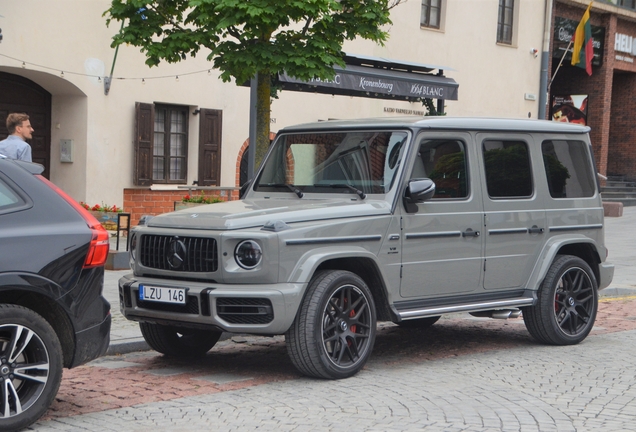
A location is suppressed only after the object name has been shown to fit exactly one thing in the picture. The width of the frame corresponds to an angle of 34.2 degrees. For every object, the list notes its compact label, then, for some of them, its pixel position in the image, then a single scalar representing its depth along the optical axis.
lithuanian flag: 29.81
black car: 5.56
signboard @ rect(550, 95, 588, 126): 33.50
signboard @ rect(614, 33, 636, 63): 33.59
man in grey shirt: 10.52
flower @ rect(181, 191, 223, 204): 15.51
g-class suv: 7.02
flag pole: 30.57
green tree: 10.21
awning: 16.55
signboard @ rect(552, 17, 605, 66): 31.00
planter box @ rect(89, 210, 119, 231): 14.15
